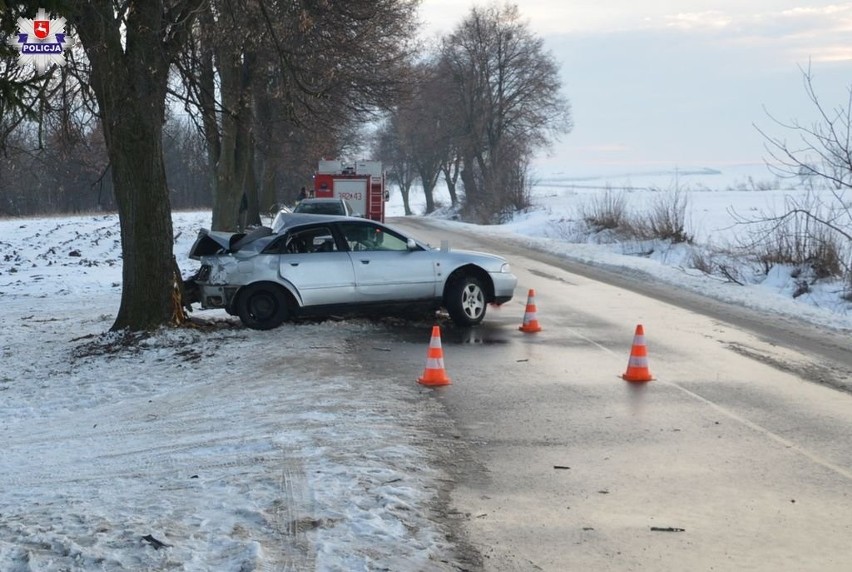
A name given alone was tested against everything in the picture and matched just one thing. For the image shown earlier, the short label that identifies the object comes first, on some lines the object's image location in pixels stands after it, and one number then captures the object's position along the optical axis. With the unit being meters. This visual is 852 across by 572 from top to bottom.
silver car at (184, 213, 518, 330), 12.85
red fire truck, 37.50
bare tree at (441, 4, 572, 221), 62.94
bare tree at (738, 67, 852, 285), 17.00
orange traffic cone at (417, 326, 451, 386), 9.38
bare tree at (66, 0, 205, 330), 11.86
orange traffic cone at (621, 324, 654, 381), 9.53
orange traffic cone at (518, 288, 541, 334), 12.84
